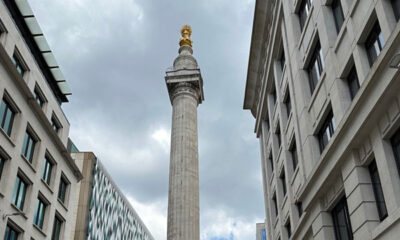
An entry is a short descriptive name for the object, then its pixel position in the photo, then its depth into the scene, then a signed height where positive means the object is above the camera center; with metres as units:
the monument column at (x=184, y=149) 51.31 +23.78
